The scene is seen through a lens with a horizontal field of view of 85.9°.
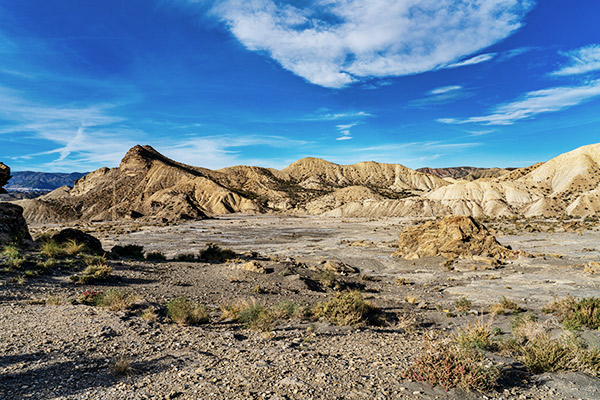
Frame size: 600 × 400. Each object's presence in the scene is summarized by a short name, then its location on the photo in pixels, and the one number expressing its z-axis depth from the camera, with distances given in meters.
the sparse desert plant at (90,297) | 10.31
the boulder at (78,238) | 19.55
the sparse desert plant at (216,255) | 24.07
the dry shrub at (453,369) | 5.52
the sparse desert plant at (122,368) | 5.98
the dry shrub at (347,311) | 10.38
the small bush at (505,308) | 12.55
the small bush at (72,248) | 16.56
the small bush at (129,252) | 21.61
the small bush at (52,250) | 15.27
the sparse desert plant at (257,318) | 9.33
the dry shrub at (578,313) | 9.66
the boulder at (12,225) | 16.81
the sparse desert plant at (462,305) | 13.55
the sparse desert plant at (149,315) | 9.31
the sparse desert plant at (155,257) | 22.36
